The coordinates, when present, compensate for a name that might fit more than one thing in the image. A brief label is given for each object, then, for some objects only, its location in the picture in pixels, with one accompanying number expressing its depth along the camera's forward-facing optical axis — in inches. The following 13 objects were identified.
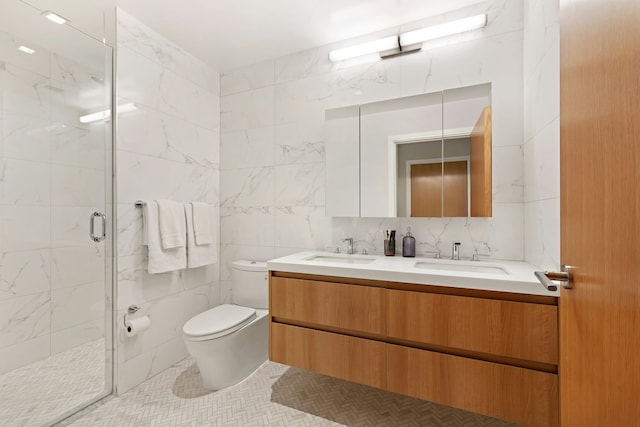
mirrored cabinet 68.9
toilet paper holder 71.9
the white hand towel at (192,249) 85.4
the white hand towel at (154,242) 75.0
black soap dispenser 74.0
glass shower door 54.3
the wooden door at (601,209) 17.8
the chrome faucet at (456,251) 70.9
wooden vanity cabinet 46.7
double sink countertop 48.6
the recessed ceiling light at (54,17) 59.2
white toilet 69.3
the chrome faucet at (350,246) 81.8
